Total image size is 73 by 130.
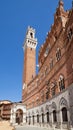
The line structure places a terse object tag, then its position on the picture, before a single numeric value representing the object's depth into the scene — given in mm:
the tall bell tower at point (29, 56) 45338
